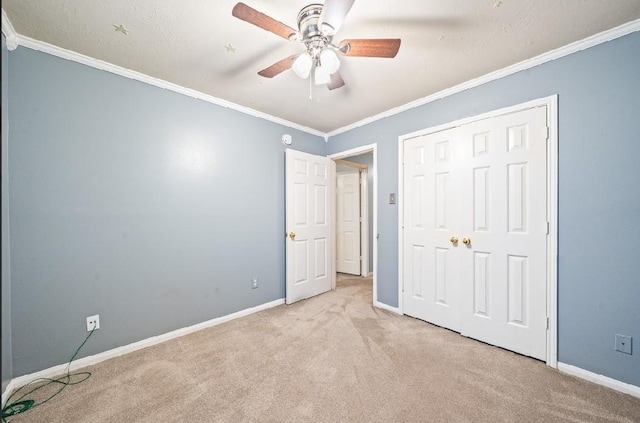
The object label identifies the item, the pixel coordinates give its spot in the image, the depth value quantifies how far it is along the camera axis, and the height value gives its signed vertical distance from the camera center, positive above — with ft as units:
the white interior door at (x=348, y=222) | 16.98 -0.75
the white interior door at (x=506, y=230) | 7.73 -0.58
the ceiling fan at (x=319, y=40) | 5.18 +3.38
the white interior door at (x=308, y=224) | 12.00 -0.63
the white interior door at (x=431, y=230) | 9.39 -0.70
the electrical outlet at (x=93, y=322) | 7.68 -2.93
